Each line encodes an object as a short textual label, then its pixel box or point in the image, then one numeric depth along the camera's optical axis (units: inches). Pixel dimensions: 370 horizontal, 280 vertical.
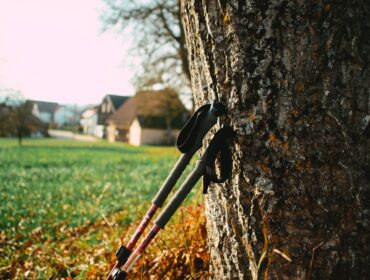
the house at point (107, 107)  2541.8
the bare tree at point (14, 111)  1455.5
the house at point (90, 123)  3265.7
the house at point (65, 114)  4047.7
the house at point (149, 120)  1397.6
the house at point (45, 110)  4063.5
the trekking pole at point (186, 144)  61.7
